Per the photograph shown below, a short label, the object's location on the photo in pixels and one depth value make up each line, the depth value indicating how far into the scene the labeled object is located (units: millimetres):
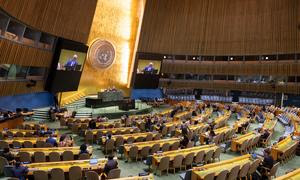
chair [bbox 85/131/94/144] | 9405
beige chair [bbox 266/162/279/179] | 5956
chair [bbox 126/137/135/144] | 8562
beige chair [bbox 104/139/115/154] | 8141
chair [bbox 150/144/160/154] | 7648
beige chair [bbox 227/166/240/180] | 5614
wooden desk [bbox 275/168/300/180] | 5060
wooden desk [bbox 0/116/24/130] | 9942
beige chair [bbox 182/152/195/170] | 6815
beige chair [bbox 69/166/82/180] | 5198
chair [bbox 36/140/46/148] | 7210
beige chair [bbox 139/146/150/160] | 7577
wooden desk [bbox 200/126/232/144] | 9559
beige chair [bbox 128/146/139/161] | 7407
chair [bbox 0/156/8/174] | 5540
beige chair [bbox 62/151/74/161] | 6329
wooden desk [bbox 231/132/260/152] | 8826
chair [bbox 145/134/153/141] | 8984
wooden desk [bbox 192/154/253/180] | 5387
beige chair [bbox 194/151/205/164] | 7050
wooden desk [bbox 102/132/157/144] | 8475
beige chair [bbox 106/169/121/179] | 5069
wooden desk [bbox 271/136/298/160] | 7692
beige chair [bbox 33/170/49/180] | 4927
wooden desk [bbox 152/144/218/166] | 6591
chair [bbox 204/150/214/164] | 7278
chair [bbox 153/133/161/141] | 9305
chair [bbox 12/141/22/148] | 7029
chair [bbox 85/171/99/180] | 4954
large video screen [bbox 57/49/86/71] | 14936
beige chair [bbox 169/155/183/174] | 6630
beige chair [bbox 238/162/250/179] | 5885
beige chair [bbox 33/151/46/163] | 6118
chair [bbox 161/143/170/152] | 7774
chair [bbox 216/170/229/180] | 5368
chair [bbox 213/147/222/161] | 7506
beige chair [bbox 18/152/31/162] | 5995
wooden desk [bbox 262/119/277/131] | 11138
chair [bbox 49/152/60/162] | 6245
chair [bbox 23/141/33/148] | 7152
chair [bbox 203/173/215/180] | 5214
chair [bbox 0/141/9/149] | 6637
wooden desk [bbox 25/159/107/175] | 5265
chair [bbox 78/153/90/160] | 6213
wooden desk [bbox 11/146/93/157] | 6227
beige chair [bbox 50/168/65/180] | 5042
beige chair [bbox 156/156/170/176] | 6416
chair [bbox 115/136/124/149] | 8496
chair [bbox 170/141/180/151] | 8075
